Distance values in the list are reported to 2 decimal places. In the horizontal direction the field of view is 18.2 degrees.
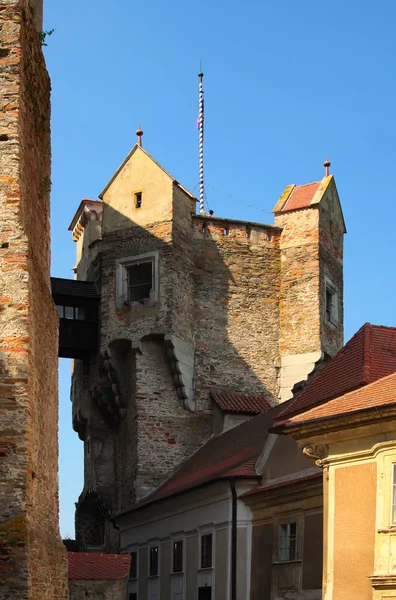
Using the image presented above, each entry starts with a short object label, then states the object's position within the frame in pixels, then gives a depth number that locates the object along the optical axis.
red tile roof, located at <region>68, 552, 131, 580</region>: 21.31
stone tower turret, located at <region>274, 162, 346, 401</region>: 35.84
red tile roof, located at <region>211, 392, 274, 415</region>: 34.53
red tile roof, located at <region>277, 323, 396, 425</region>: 20.67
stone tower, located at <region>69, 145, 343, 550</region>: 34.50
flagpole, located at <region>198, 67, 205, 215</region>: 42.38
